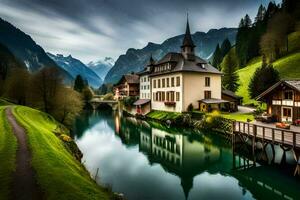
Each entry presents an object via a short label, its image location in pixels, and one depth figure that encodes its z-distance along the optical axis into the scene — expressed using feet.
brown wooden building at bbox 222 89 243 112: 173.99
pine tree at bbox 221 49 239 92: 233.96
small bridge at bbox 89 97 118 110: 312.91
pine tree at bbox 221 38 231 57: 381.27
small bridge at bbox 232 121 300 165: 54.24
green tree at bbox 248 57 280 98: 163.53
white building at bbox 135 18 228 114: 153.89
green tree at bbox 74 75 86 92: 328.86
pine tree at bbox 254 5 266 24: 376.89
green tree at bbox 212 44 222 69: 360.07
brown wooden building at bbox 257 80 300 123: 87.23
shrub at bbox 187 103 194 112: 152.52
